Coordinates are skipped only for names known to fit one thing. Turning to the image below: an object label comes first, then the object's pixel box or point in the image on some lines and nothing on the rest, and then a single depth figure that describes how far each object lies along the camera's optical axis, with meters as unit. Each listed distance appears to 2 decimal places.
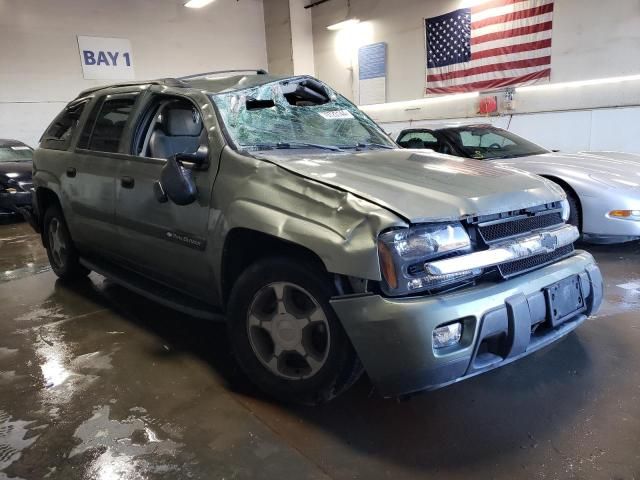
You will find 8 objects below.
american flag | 9.47
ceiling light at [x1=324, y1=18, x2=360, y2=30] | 13.19
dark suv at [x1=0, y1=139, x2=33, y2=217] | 7.73
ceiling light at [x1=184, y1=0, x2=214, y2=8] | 12.48
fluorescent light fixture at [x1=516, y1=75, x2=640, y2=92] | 8.47
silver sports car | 4.37
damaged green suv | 1.84
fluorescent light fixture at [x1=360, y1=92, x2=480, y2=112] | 11.04
